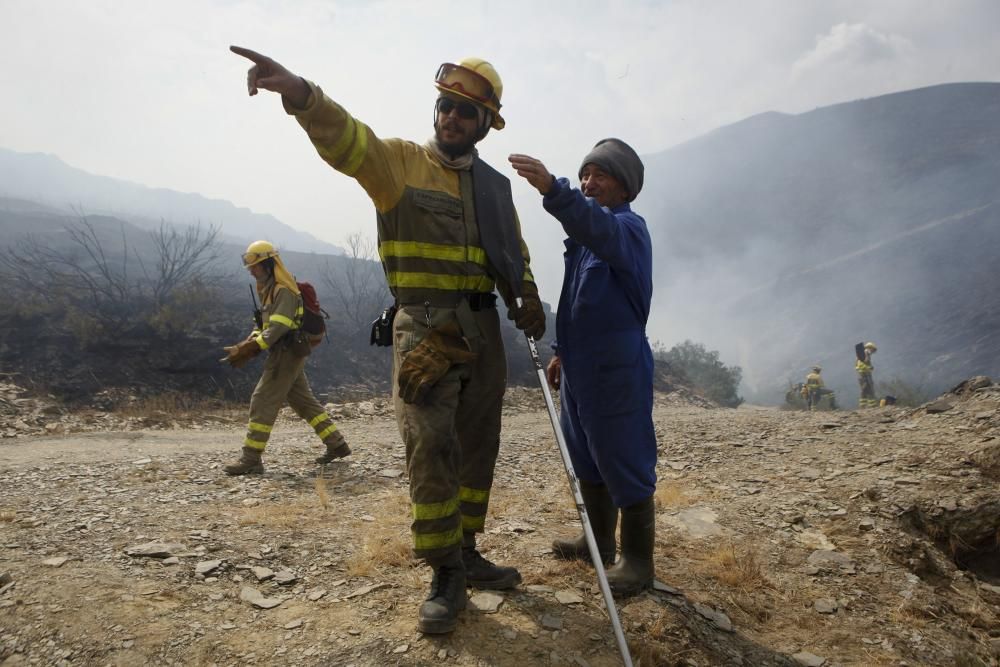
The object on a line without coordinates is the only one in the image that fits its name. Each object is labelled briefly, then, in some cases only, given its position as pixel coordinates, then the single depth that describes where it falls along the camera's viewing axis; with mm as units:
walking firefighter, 5422
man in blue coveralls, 2699
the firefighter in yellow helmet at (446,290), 2322
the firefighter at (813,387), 17188
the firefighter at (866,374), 15109
